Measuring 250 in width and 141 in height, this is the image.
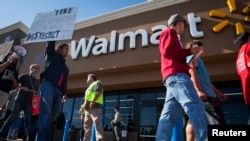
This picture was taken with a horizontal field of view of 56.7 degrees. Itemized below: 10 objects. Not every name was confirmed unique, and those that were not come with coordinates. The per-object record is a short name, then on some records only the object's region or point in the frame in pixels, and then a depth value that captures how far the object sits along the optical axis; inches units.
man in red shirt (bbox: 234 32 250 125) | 119.3
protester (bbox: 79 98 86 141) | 226.7
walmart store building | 343.3
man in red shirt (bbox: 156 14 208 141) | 87.6
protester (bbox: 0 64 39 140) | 170.6
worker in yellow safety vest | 189.6
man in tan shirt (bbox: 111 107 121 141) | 410.6
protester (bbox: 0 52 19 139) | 163.7
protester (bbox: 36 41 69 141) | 134.8
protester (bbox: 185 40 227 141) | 116.4
